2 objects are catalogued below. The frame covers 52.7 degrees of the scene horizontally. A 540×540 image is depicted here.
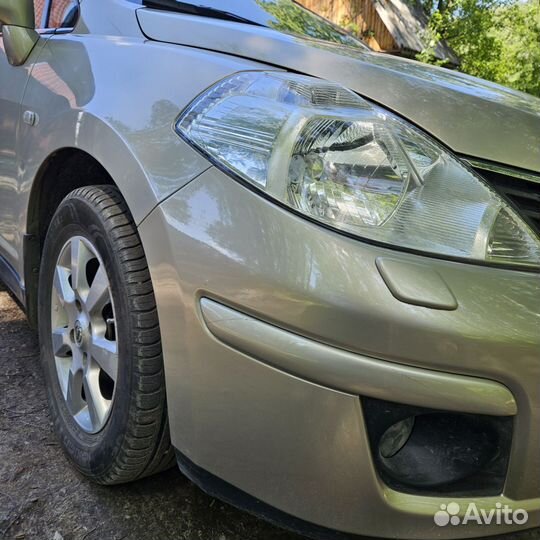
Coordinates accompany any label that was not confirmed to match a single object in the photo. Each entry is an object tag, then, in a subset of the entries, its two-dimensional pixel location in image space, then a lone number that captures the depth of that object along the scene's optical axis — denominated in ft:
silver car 3.37
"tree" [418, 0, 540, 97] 40.73
